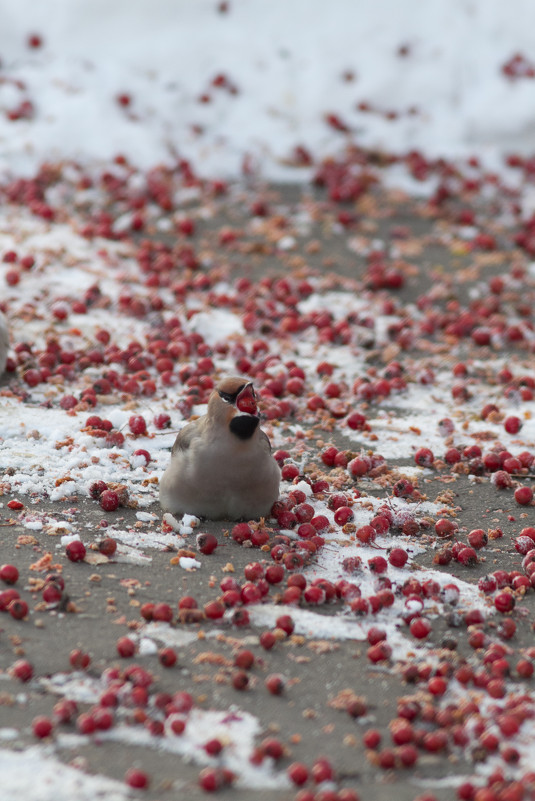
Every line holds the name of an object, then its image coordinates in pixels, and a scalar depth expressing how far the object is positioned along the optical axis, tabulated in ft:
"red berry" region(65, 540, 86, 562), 26.03
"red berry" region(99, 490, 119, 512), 29.01
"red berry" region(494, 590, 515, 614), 24.95
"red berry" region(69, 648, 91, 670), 21.56
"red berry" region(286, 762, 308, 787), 18.67
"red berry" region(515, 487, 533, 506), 31.76
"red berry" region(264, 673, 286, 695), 21.34
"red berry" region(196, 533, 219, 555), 26.96
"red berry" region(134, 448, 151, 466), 32.37
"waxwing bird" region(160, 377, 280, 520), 27.50
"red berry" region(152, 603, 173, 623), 23.62
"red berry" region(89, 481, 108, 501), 29.76
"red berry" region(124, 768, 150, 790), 18.30
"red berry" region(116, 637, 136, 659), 22.09
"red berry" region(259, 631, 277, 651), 23.03
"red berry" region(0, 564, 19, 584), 24.57
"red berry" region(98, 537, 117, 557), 26.45
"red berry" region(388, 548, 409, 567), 26.96
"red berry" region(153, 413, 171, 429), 34.96
